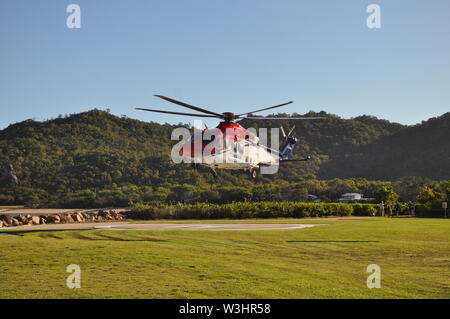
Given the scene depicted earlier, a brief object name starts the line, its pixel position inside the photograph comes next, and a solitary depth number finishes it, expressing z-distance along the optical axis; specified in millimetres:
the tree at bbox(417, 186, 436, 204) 51528
